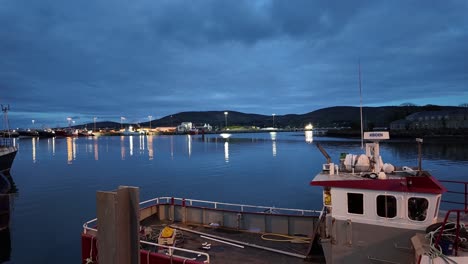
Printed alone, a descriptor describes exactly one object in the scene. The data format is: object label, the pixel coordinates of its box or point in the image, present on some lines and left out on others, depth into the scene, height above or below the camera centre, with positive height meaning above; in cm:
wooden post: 425 -123
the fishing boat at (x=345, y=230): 781 -311
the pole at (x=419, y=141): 1003 -47
